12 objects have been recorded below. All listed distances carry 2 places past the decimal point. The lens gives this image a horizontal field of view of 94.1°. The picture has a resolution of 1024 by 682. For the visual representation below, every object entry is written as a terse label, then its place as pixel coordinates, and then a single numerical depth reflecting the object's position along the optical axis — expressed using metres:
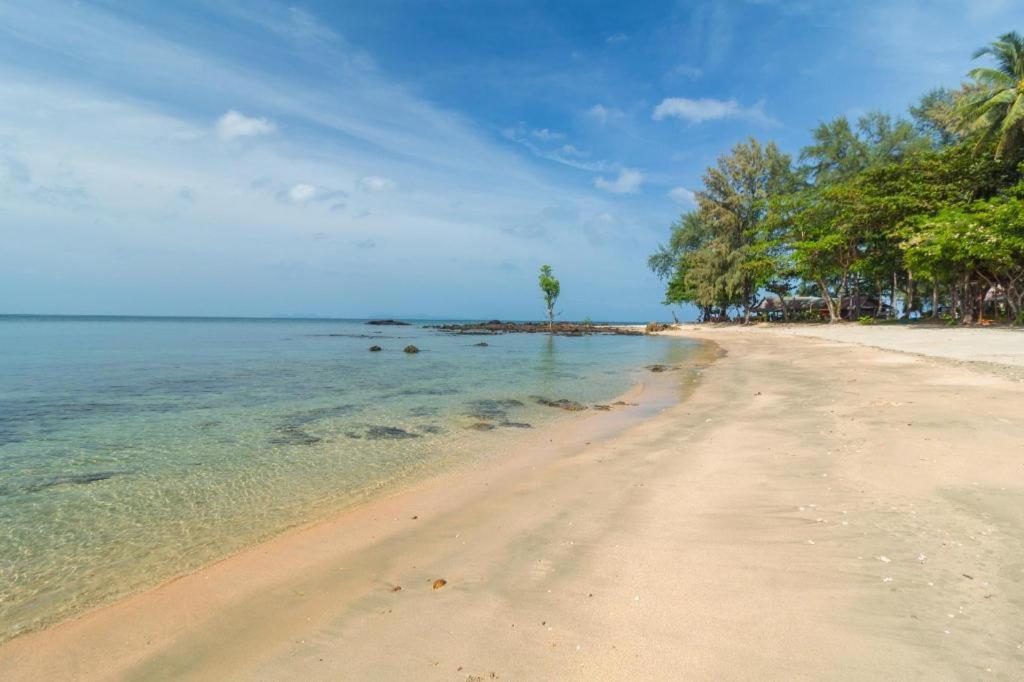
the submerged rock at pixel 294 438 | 9.83
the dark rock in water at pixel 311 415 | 11.60
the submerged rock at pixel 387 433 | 10.34
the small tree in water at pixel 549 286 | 65.31
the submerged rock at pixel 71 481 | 7.11
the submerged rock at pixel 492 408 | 12.65
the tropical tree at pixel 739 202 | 58.91
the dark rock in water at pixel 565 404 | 13.44
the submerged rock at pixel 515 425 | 11.20
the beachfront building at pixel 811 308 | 60.62
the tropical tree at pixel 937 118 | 45.66
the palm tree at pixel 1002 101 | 29.03
